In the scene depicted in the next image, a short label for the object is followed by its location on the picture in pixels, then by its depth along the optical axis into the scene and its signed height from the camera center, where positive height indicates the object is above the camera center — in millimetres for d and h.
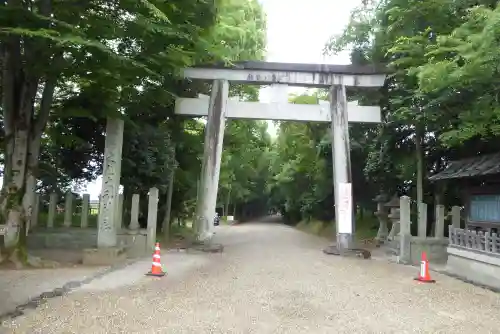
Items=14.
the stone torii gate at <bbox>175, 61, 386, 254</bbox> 16859 +3882
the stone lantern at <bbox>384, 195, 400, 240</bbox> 19045 +26
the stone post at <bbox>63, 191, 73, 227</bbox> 16031 -247
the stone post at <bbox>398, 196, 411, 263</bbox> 15289 -537
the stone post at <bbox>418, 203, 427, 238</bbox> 15633 -111
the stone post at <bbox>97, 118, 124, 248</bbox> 13510 +629
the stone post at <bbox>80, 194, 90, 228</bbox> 15898 -254
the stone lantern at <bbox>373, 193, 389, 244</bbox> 21570 -40
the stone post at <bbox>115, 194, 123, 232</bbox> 14111 -276
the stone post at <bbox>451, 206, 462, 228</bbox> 14456 +95
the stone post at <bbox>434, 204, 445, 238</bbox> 15398 -123
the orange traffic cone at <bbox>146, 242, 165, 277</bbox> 10766 -1400
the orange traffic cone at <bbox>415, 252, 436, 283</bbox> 11086 -1374
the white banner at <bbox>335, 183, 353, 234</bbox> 16250 +198
